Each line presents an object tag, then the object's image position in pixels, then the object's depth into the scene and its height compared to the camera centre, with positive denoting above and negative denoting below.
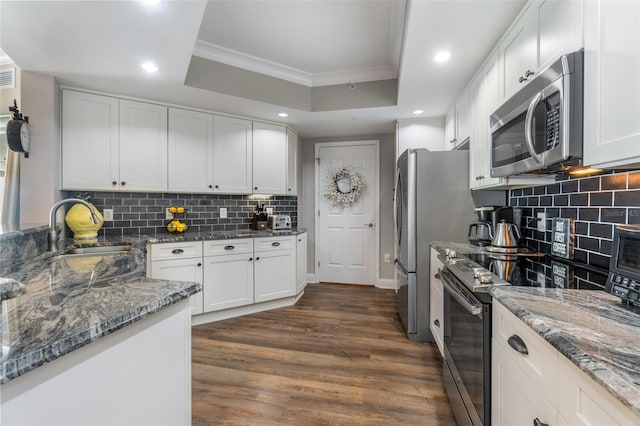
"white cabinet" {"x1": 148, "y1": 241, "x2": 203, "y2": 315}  2.61 -0.50
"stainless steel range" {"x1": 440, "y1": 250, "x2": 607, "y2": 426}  1.18 -0.43
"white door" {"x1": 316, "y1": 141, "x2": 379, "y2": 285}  4.19 -0.16
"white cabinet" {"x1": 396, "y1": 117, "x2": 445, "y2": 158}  3.30 +0.91
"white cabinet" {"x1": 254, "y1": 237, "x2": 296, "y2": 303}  3.16 -0.68
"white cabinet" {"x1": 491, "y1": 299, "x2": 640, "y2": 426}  0.62 -0.48
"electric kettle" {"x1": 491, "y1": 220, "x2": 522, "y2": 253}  1.95 -0.18
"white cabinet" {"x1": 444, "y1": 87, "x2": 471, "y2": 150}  2.49 +0.87
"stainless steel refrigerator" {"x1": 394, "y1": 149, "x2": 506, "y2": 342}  2.46 +0.01
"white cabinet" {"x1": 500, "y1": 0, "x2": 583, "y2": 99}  1.17 +0.84
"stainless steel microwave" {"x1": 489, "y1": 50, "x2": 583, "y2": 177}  1.10 +0.40
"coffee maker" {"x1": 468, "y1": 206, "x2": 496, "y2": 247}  2.19 -0.13
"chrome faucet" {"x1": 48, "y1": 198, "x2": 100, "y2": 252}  1.78 -0.13
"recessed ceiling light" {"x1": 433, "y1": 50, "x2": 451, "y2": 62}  1.98 +1.10
